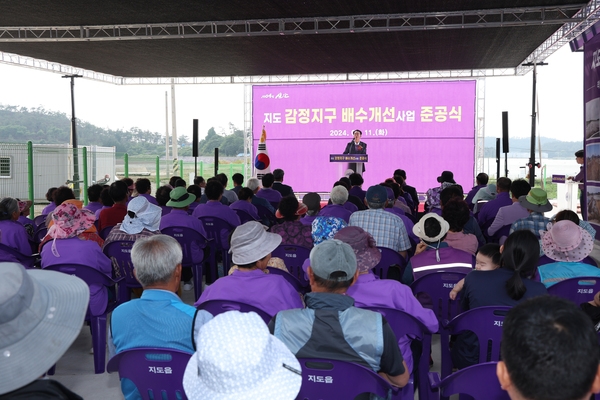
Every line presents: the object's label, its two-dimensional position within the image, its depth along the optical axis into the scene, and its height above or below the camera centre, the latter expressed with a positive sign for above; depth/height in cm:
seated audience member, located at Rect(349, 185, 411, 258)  489 -52
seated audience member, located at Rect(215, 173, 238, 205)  812 -43
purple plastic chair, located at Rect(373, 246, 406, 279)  442 -72
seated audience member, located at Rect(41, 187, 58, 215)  661 -43
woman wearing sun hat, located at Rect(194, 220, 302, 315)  291 -60
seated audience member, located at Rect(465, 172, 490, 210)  888 -33
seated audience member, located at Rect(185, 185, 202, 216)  748 -36
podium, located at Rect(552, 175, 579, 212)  1252 -58
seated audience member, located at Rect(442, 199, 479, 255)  437 -45
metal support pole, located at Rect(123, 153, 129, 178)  1452 +5
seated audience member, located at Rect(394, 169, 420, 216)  946 -37
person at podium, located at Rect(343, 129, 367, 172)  1338 +39
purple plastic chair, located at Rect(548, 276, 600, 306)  322 -67
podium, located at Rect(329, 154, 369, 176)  1323 +10
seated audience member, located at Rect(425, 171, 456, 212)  809 -47
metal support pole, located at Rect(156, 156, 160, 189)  1611 -33
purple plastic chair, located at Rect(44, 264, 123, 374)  383 -101
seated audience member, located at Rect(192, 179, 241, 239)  635 -48
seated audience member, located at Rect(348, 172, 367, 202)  855 -31
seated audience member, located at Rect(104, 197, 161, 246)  469 -46
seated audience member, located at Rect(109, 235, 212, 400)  239 -63
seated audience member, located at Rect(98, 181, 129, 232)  593 -45
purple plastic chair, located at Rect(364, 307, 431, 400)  266 -74
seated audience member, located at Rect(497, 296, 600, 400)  124 -40
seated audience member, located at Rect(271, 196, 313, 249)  480 -55
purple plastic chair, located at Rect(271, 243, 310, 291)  464 -72
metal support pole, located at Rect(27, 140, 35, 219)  1022 -12
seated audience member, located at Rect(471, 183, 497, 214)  814 -41
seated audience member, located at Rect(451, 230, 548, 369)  283 -57
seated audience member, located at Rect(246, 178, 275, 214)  766 -49
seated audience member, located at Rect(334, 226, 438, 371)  275 -62
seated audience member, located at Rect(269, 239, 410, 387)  208 -59
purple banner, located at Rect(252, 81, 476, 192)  1523 +94
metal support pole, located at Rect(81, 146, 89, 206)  1238 -13
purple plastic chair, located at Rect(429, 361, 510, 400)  197 -73
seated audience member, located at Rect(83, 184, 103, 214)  655 -38
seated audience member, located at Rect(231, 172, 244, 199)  916 -25
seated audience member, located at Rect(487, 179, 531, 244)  580 -50
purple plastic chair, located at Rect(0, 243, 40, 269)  459 -72
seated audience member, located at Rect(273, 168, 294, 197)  916 -38
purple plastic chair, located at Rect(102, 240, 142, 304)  462 -76
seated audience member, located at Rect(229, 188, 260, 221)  699 -47
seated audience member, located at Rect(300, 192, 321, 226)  578 -39
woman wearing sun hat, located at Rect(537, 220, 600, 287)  349 -53
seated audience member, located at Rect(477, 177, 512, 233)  674 -51
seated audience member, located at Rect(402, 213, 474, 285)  375 -57
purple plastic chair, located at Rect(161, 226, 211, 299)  539 -74
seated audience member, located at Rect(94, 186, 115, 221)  638 -37
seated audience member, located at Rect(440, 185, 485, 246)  522 -50
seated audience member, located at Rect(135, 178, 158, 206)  712 -28
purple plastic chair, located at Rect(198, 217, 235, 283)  617 -76
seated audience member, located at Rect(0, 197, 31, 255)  498 -54
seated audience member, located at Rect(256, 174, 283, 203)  834 -41
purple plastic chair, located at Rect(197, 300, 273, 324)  282 -67
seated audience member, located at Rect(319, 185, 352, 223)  602 -43
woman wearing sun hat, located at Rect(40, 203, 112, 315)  400 -55
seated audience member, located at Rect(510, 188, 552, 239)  490 -41
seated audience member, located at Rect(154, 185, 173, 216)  686 -38
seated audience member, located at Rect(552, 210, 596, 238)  435 -39
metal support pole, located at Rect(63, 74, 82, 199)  1255 +55
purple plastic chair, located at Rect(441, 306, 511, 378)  269 -74
